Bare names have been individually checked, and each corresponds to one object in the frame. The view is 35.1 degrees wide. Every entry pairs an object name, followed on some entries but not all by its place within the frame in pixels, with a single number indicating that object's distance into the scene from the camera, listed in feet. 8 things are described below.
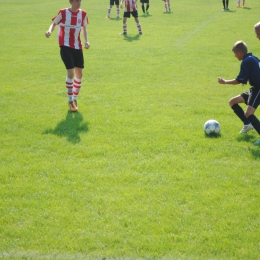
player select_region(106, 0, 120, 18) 81.17
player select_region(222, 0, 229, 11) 88.02
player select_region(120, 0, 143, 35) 62.28
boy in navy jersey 22.52
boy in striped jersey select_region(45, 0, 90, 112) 28.86
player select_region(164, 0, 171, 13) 89.00
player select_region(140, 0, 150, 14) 87.00
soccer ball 23.91
